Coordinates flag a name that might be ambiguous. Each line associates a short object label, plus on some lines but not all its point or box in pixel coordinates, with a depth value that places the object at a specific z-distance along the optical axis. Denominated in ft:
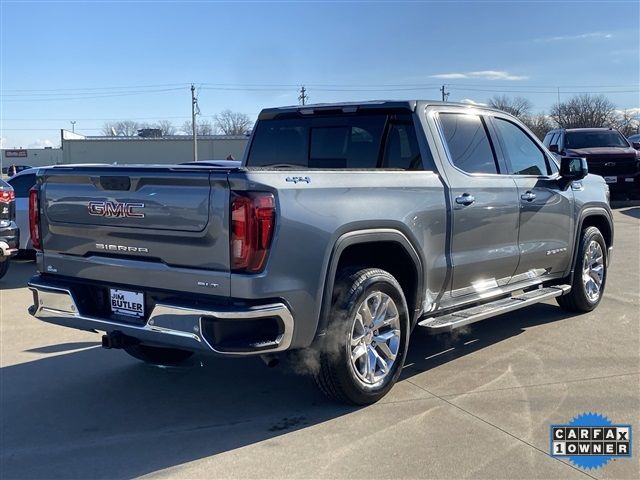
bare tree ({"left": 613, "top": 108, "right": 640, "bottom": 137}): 232.12
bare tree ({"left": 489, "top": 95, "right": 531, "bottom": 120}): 248.73
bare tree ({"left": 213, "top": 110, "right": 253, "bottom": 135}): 328.82
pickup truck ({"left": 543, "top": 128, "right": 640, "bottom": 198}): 55.06
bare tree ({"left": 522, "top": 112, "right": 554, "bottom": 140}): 225.56
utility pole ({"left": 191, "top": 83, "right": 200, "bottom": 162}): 209.15
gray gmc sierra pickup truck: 11.72
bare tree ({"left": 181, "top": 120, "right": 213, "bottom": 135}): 314.55
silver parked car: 33.14
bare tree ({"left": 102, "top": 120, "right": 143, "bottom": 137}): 360.07
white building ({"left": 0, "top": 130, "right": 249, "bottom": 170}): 233.55
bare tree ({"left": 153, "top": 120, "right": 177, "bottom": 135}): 308.15
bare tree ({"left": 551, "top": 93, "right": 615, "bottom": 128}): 234.79
